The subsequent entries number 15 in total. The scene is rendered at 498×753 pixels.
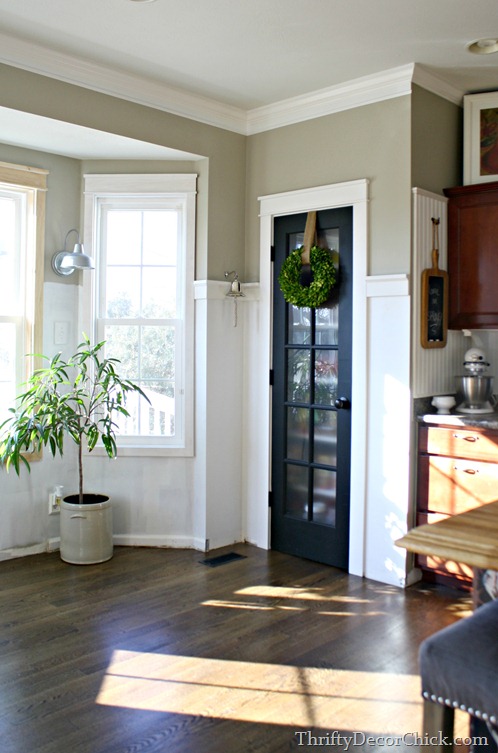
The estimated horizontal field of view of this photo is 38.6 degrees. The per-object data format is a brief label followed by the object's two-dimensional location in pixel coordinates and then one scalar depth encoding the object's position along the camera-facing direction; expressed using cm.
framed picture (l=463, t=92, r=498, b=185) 425
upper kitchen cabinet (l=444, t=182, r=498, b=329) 414
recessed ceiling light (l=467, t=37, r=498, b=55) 365
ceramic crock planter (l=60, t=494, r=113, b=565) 429
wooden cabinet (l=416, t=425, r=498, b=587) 380
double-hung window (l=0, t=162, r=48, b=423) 447
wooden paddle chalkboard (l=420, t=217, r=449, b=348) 405
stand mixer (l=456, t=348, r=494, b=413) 414
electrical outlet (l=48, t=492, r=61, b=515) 461
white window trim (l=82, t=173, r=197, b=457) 466
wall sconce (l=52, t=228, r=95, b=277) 435
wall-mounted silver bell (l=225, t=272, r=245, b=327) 464
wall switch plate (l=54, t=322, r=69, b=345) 464
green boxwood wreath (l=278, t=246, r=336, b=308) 425
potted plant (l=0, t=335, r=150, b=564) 419
